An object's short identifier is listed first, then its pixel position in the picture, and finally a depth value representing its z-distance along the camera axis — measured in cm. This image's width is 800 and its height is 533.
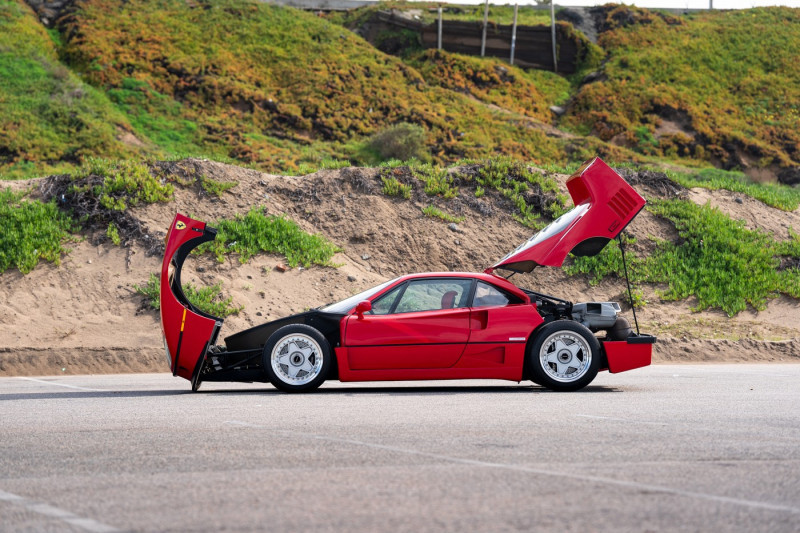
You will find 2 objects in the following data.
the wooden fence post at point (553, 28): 6109
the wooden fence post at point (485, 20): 5994
